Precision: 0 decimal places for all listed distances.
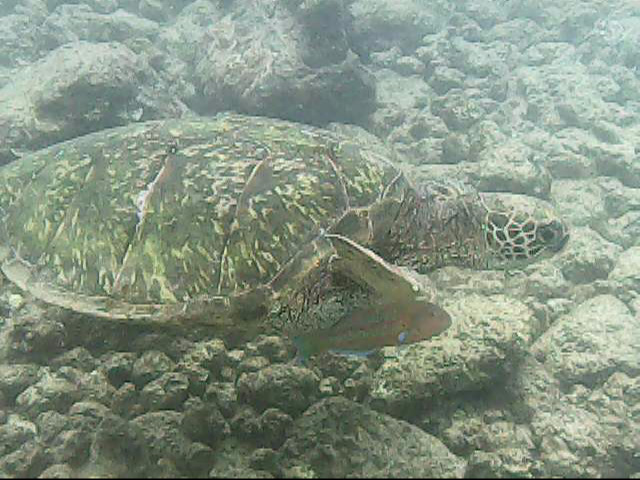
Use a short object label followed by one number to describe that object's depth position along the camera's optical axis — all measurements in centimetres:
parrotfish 80
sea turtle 91
